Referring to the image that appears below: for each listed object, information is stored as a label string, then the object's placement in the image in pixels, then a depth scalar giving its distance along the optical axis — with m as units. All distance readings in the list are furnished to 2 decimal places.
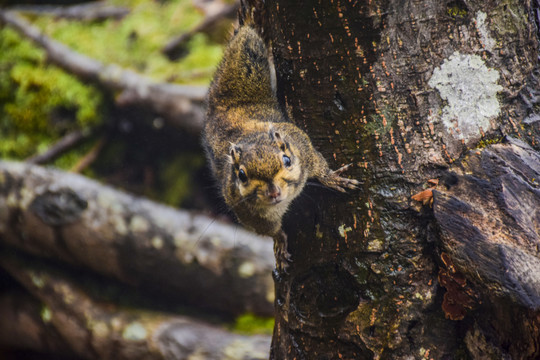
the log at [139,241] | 9.13
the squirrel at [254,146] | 4.91
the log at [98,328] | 8.41
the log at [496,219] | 3.09
